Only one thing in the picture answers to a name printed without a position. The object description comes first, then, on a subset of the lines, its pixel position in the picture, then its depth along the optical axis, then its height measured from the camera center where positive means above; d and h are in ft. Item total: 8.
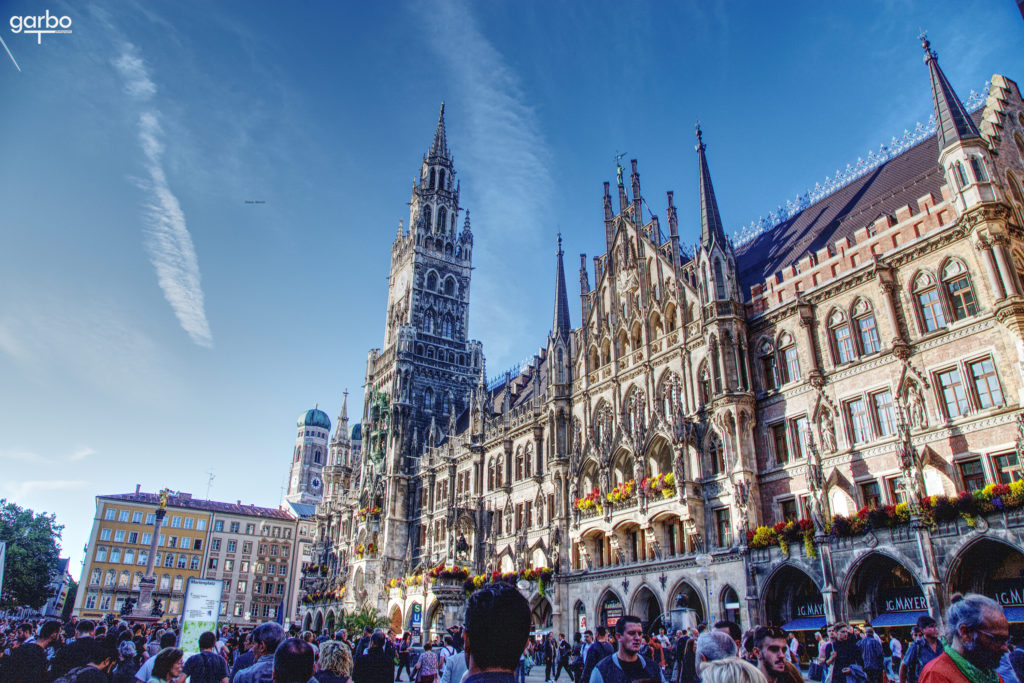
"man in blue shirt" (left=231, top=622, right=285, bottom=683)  22.85 -0.48
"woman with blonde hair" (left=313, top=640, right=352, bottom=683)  19.11 -1.08
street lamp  93.09 +6.15
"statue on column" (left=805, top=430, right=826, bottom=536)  81.76 +13.87
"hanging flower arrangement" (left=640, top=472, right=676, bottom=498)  102.17 +18.31
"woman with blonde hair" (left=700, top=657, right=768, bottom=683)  11.96 -0.92
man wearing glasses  15.14 -0.69
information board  49.32 +0.98
